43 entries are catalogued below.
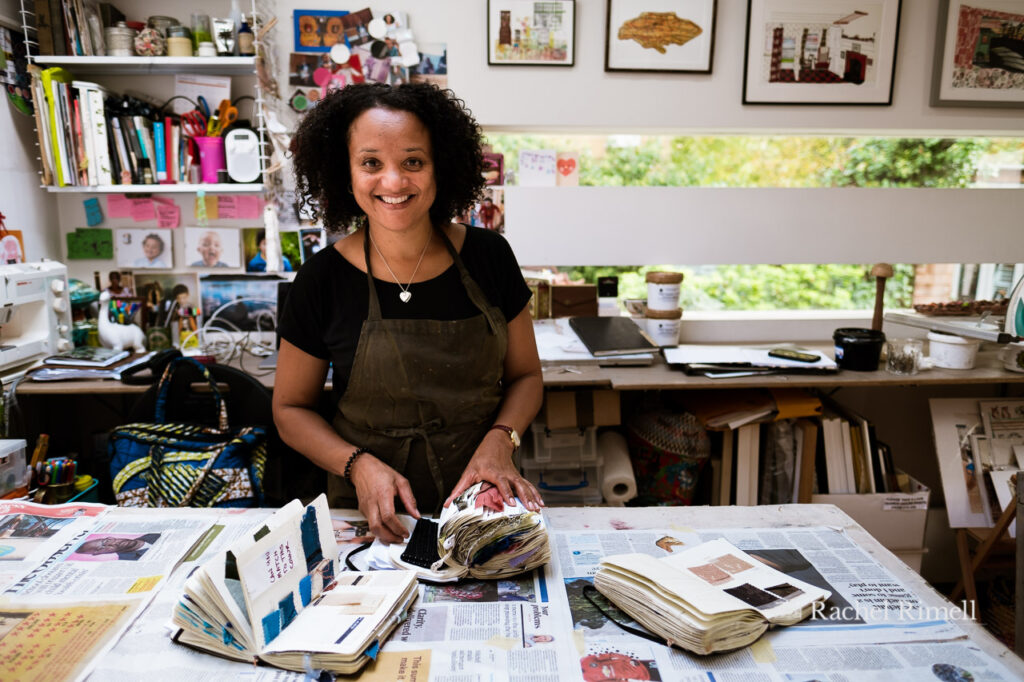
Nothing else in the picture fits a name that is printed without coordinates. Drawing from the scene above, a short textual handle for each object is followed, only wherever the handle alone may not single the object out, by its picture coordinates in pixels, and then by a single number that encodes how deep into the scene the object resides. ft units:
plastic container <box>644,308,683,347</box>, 9.68
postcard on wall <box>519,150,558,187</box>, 10.16
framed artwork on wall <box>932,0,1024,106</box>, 9.74
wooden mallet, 9.00
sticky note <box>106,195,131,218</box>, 10.03
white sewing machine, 8.05
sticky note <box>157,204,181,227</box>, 10.09
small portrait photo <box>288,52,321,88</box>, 9.61
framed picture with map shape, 9.60
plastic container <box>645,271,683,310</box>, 9.55
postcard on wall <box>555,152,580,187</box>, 10.25
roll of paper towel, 8.56
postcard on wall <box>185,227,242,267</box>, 10.13
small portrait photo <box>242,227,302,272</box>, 10.16
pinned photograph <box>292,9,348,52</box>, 9.54
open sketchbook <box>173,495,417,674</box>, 3.41
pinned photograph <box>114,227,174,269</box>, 10.12
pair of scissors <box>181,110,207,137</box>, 9.47
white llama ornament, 9.37
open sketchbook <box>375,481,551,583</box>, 4.11
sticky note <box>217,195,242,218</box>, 10.04
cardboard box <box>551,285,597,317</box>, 10.22
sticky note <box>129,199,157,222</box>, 10.07
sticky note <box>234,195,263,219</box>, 10.05
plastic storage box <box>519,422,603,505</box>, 8.75
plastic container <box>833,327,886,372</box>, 8.45
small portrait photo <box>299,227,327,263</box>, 10.17
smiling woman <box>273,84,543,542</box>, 5.16
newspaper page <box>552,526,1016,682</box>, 3.41
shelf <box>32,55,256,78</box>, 8.96
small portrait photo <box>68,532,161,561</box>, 4.40
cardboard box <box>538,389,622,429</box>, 8.54
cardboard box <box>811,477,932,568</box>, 8.68
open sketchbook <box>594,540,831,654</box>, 3.53
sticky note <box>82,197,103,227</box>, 10.00
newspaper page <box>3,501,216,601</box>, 4.05
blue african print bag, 7.02
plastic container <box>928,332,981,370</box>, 8.46
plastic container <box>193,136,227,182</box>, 9.41
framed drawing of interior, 9.68
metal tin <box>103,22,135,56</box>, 9.04
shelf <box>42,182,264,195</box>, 9.21
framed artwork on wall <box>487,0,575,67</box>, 9.53
